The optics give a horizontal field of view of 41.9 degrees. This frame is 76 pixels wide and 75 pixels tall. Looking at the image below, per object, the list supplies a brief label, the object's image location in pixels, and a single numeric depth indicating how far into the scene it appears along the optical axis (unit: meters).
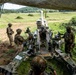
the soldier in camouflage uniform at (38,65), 1.29
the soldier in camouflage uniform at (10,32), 5.89
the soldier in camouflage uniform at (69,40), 4.02
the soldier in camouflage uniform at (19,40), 4.59
